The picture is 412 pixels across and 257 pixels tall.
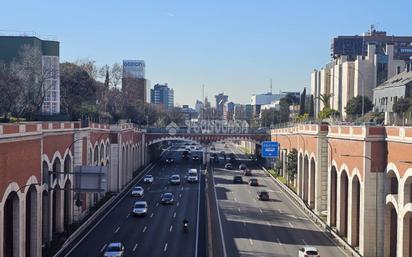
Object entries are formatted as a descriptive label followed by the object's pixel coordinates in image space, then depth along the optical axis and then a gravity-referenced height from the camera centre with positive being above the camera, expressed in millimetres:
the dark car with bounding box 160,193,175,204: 61662 -7806
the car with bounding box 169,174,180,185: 78956 -7590
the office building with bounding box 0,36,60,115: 76812 +8251
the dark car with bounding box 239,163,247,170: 101875 -7520
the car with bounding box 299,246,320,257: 36062 -7583
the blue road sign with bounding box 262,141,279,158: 78188 -3600
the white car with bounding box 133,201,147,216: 53500 -7660
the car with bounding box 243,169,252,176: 92875 -7731
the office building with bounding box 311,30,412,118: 122688 +9952
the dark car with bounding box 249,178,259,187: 78875 -7824
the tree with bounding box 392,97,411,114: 77125 +2192
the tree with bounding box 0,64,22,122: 60556 +2998
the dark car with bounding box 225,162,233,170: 103762 -7634
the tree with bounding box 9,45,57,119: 62938 +4526
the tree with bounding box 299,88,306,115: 123250 +3548
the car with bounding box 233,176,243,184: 81875 -7763
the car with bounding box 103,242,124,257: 36094 -7648
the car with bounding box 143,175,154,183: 80125 -7609
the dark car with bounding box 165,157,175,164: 117912 -7740
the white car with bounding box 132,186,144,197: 66812 -7703
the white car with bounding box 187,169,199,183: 80812 -7404
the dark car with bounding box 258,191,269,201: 65500 -7873
